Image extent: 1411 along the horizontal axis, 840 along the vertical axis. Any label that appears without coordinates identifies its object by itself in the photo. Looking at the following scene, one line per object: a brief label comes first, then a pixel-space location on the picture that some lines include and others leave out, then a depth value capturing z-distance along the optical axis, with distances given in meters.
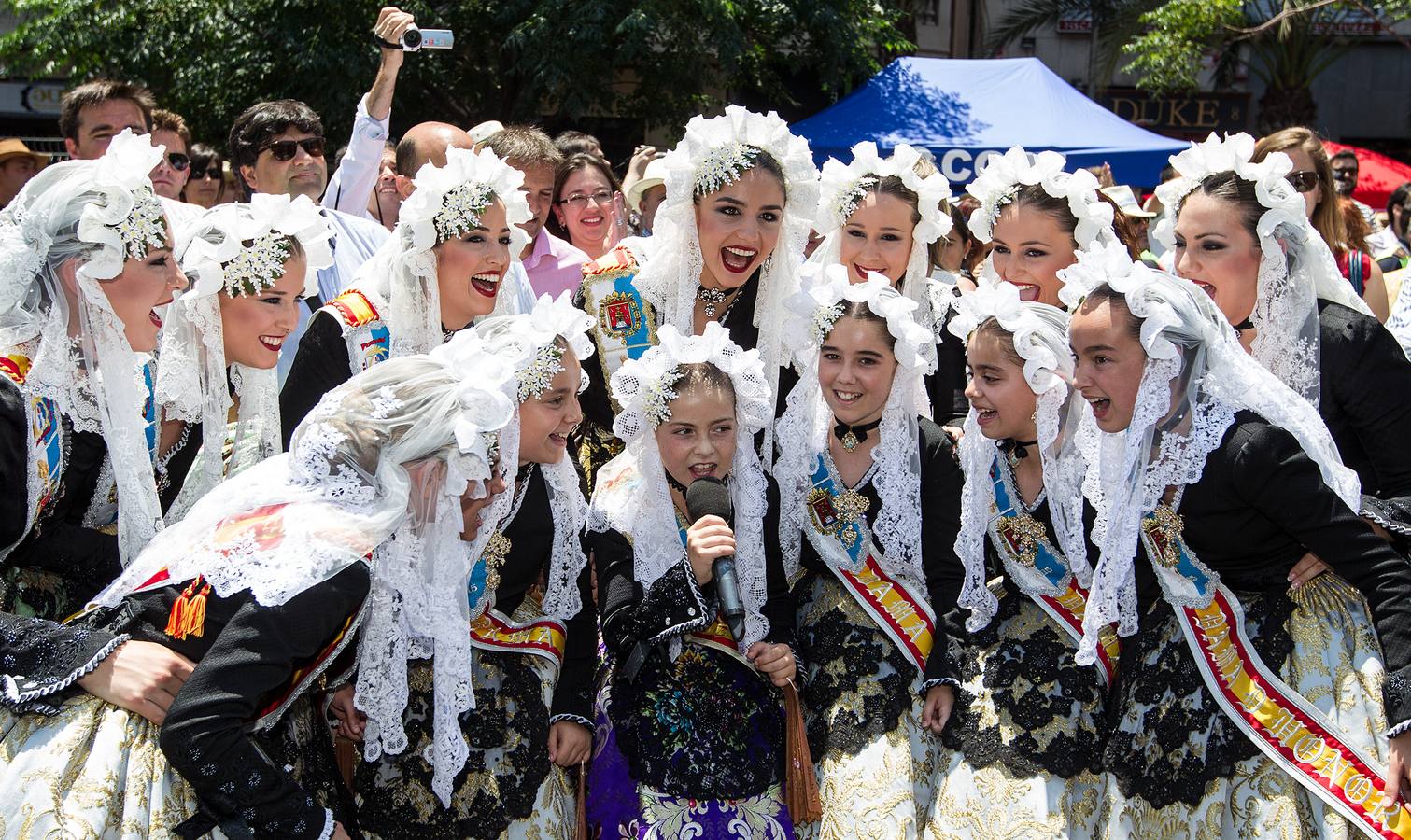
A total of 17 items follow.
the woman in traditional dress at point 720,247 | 4.33
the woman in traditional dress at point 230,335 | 3.51
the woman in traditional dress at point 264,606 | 2.66
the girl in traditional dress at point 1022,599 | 3.29
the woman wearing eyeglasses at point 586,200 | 5.89
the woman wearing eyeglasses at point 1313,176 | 4.79
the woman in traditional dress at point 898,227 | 4.48
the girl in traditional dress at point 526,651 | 3.27
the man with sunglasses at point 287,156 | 5.22
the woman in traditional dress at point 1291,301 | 3.55
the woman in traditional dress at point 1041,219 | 4.32
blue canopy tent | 11.23
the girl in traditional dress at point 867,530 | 3.44
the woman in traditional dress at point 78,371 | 3.08
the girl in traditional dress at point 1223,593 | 3.00
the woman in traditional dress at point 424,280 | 3.93
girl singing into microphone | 3.38
